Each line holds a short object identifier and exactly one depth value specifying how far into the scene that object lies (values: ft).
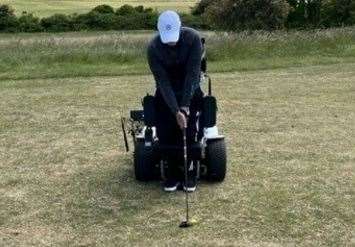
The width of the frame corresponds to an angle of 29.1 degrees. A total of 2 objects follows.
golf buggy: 23.31
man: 22.43
